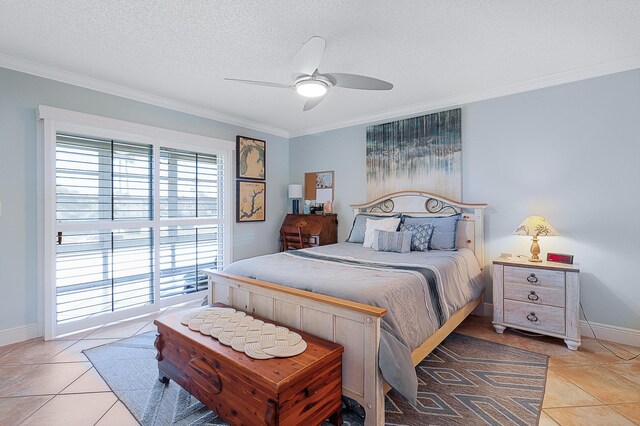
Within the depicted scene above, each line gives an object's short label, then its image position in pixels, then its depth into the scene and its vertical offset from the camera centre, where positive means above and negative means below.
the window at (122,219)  2.96 -0.09
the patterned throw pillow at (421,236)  3.24 -0.26
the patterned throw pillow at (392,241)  3.19 -0.31
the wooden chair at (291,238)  4.63 -0.41
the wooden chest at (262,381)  1.40 -0.86
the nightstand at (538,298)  2.62 -0.77
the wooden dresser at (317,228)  4.41 -0.25
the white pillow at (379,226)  3.57 -0.18
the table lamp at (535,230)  2.85 -0.17
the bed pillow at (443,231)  3.27 -0.21
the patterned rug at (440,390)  1.79 -1.18
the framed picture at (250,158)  4.52 +0.79
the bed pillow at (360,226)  3.89 -0.19
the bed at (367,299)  1.62 -0.58
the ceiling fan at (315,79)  2.09 +0.99
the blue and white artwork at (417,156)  3.66 +0.71
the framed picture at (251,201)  4.52 +0.15
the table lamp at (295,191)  4.93 +0.32
